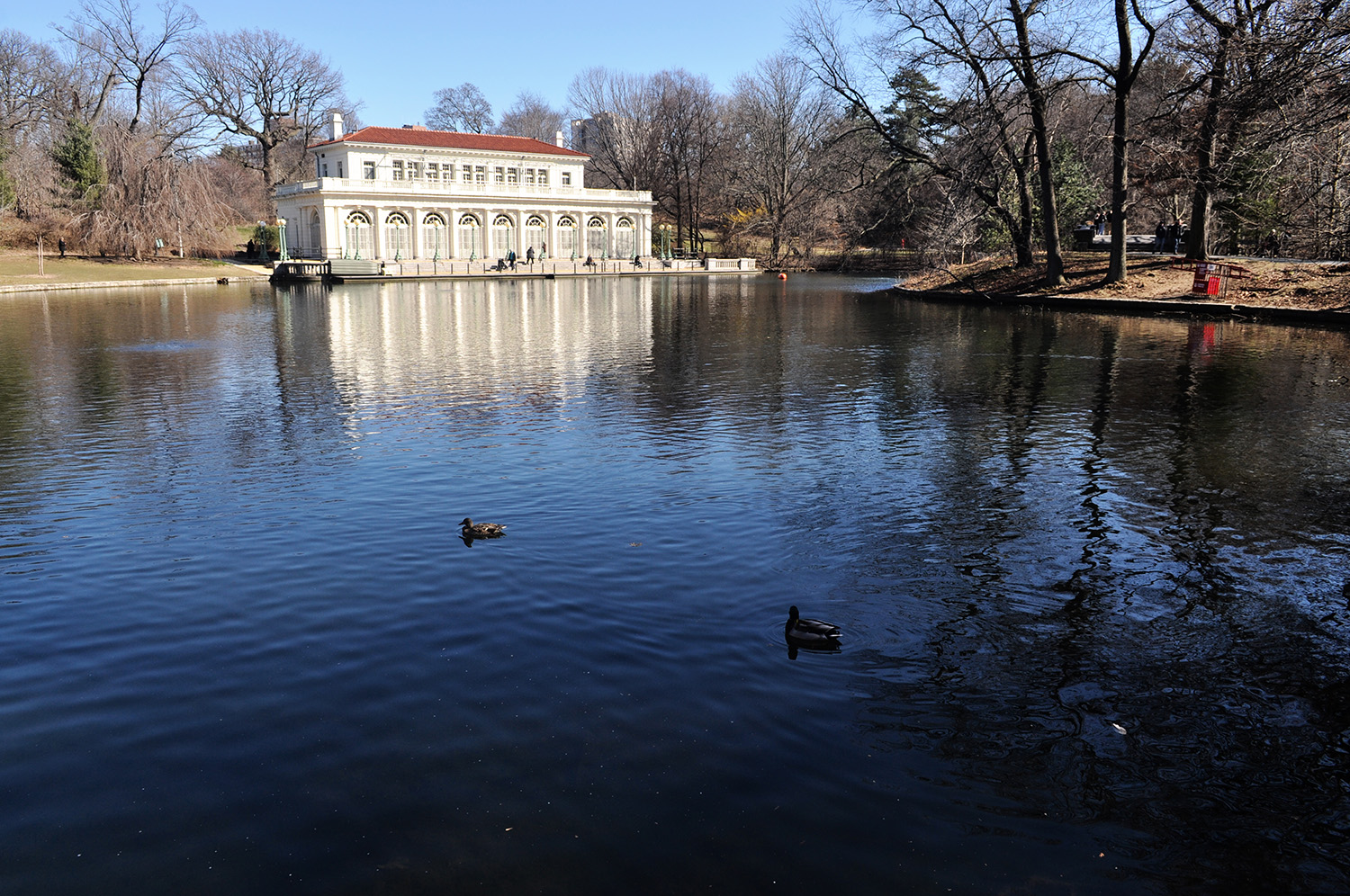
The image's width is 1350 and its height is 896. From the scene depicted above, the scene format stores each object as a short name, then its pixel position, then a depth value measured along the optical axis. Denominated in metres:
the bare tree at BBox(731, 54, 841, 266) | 80.25
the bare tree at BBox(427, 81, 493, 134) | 115.75
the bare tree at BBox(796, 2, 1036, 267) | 35.12
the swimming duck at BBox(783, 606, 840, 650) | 6.96
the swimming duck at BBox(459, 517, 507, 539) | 9.37
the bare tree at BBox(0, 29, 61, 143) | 67.94
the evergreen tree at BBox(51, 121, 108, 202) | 56.69
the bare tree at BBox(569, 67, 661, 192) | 92.62
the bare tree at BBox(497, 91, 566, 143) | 126.64
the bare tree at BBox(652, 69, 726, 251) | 89.12
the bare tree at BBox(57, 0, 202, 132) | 68.38
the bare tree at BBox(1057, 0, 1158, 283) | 30.41
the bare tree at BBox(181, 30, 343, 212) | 76.69
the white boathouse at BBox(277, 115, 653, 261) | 66.62
